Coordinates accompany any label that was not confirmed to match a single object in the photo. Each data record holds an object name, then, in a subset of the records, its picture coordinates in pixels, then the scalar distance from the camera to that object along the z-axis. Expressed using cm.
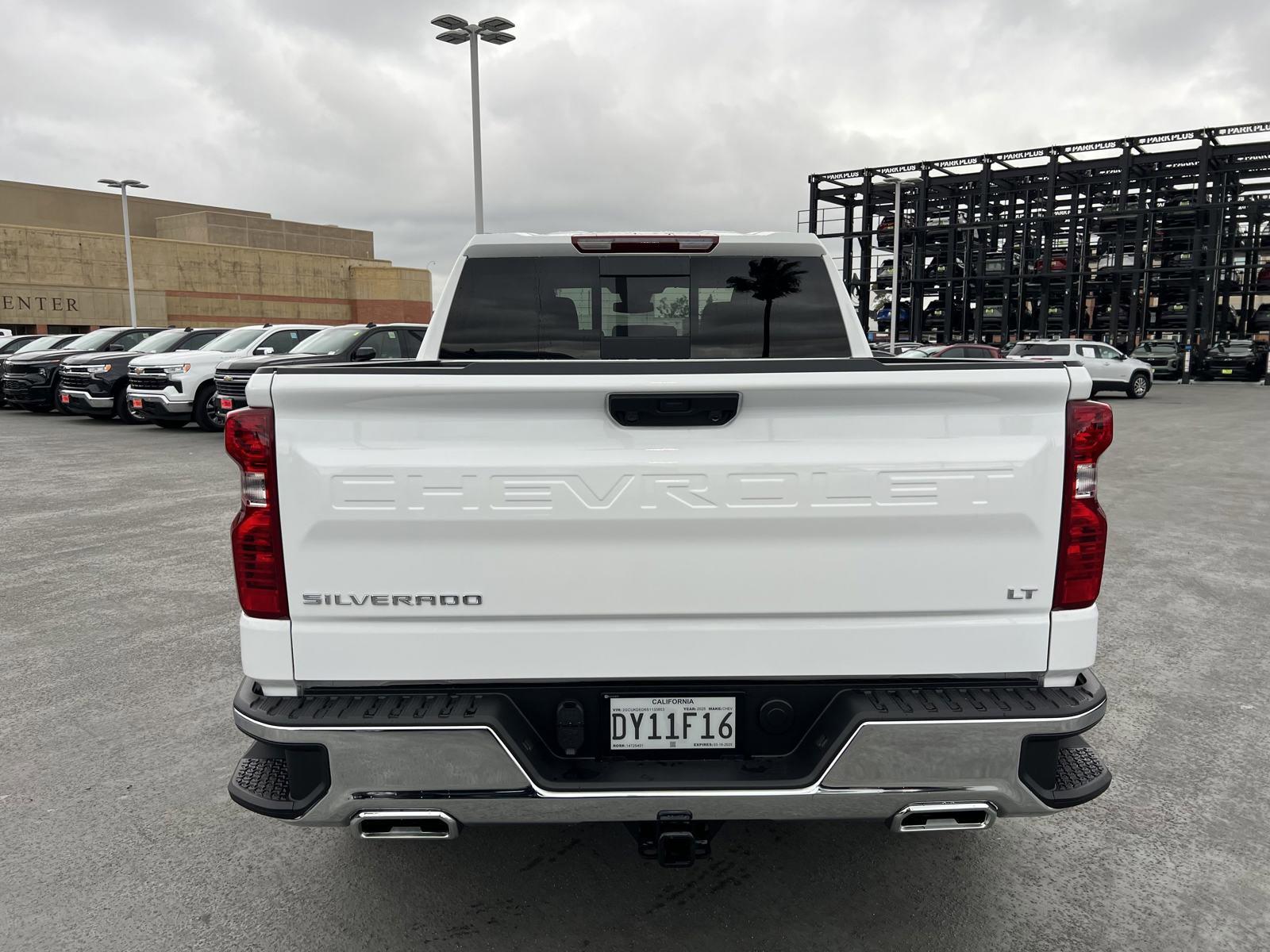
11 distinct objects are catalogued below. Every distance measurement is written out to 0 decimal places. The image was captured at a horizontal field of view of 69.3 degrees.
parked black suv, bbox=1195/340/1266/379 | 3462
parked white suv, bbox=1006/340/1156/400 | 2612
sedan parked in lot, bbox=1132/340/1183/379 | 3603
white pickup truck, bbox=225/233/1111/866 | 220
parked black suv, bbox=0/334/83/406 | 2375
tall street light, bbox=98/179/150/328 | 3778
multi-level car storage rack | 3788
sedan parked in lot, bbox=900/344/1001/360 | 2216
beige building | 5300
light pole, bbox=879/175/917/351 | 3038
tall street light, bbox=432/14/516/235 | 1855
